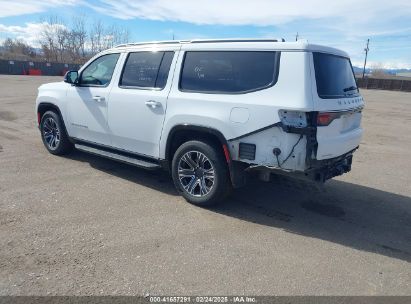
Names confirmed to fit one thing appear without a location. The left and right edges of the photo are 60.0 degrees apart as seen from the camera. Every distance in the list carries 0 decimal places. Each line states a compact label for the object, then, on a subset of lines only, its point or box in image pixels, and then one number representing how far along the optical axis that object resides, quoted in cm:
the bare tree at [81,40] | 6531
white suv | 382
